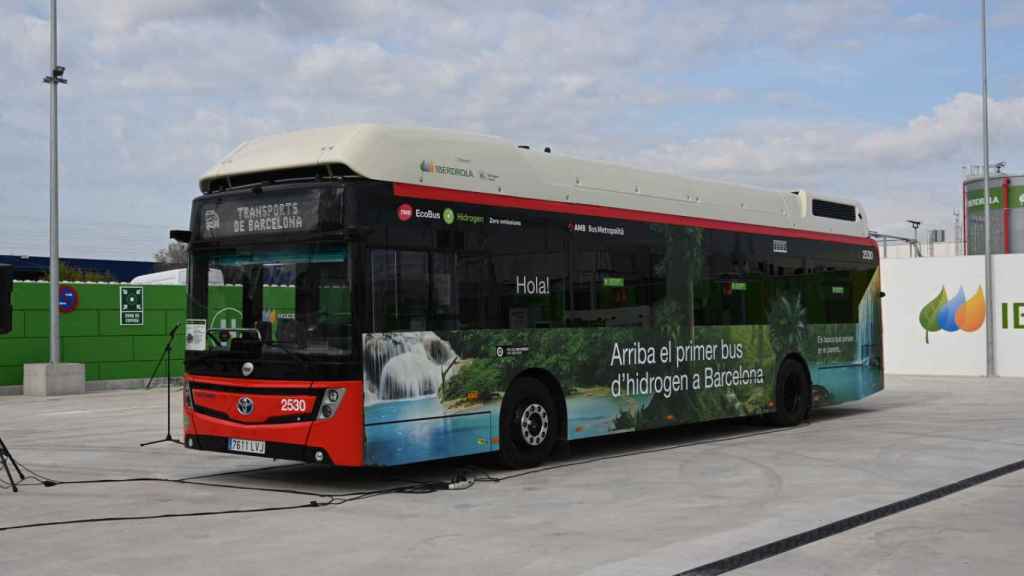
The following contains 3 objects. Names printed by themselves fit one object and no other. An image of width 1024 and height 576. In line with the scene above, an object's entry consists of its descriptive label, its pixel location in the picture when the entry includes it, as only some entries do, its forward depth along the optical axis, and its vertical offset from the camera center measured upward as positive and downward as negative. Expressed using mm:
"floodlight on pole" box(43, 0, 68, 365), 25109 +4360
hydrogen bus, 9836 +191
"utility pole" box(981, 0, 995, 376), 28453 +3933
